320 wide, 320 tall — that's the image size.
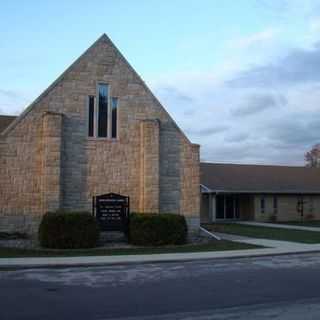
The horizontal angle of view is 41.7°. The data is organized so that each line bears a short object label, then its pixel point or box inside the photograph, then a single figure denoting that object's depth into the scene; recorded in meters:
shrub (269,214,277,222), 31.83
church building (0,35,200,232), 17.42
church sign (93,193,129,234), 17.18
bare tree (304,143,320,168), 65.90
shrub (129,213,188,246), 16.22
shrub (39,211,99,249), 15.42
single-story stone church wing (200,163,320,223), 31.29
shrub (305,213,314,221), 33.37
